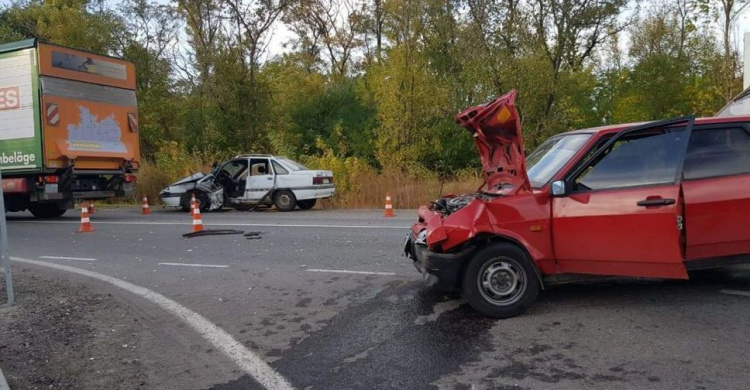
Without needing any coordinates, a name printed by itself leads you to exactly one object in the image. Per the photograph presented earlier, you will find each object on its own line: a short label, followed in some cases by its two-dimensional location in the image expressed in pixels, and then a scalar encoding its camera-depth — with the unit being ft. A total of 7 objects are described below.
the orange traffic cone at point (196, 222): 40.09
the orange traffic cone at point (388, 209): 48.55
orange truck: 45.80
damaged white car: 57.98
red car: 16.57
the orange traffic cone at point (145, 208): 60.38
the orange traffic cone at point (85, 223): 43.75
